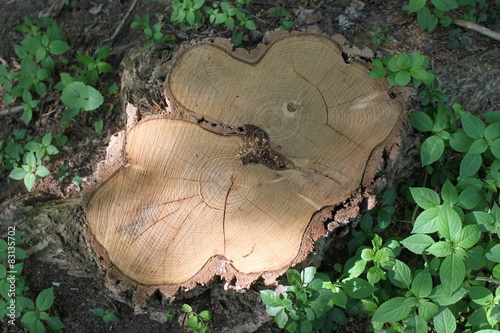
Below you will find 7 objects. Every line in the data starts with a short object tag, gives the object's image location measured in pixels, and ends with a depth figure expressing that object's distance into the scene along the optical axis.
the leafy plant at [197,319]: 2.19
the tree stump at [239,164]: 1.91
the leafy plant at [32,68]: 2.98
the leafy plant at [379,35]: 2.91
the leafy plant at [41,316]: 2.43
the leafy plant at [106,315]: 2.52
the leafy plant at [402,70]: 2.03
